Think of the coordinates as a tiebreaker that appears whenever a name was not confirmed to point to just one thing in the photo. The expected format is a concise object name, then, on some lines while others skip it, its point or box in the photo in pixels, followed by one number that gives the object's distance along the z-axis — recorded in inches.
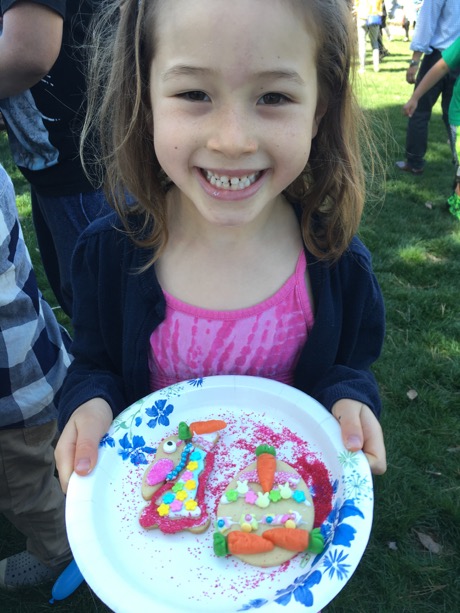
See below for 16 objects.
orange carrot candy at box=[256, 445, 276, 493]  15.9
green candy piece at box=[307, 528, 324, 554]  14.0
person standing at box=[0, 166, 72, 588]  21.5
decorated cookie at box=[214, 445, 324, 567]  14.4
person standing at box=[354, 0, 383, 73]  155.9
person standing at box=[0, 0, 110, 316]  22.3
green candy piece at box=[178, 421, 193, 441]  17.3
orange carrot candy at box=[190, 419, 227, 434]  17.6
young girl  15.5
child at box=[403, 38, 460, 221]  60.6
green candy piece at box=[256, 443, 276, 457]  16.7
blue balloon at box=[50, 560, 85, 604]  27.7
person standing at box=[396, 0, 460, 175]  68.7
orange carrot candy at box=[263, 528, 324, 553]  14.1
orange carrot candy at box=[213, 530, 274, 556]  14.4
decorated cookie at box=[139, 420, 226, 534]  15.5
